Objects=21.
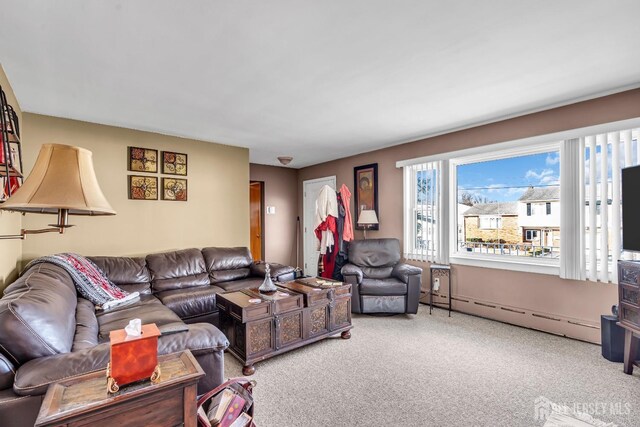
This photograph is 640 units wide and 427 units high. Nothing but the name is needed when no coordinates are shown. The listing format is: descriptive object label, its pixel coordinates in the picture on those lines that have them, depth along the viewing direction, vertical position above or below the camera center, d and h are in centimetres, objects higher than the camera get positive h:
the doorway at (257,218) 638 -8
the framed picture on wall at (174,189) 415 +35
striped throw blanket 263 -61
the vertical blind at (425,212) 421 +3
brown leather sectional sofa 120 -66
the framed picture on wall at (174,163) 415 +71
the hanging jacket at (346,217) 487 -4
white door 643 -21
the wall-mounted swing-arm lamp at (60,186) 115 +11
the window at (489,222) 384 -10
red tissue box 110 -54
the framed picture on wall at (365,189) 514 +44
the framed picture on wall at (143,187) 390 +35
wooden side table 101 -65
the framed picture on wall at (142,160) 390 +71
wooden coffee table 252 -94
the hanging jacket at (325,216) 470 -3
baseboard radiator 302 -117
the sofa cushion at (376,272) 422 -82
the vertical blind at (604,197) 277 +16
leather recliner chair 379 -96
